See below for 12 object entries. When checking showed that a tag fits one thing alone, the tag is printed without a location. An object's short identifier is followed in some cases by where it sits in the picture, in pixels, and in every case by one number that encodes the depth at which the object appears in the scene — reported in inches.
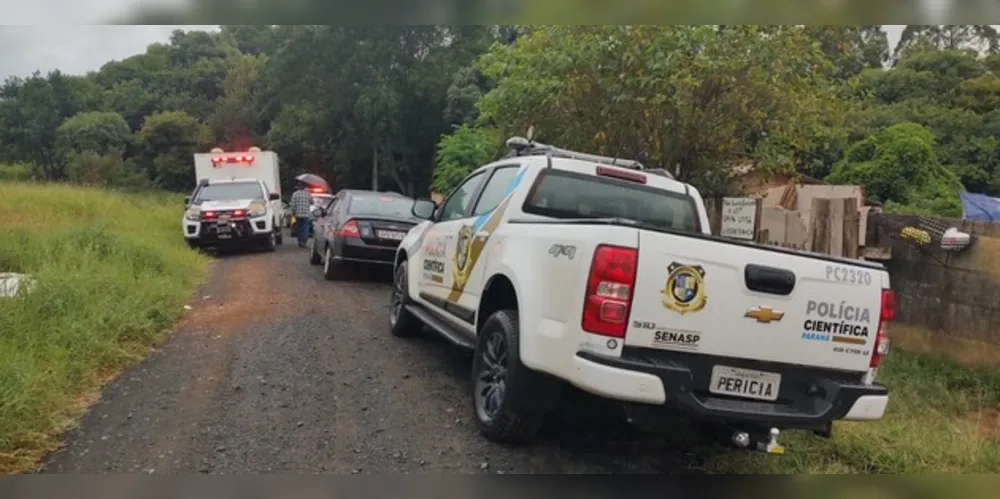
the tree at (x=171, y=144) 1387.8
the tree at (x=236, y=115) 1464.1
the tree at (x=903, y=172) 585.8
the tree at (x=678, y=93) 317.7
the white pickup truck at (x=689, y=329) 131.3
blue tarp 505.0
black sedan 389.1
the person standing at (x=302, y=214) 676.1
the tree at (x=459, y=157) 792.3
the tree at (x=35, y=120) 1330.0
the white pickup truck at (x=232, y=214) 537.0
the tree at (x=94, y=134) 1331.2
